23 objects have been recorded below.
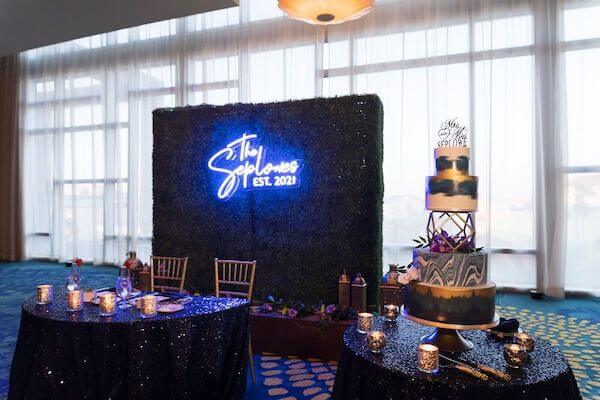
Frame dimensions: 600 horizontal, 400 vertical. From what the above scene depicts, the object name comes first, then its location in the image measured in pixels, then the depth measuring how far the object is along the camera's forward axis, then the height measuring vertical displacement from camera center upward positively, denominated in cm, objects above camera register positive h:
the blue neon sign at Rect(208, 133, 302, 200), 546 +45
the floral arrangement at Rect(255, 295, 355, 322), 405 -102
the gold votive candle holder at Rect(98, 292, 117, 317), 264 -59
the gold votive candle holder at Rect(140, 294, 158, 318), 261 -60
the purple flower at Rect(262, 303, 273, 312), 438 -103
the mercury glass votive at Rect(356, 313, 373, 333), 236 -64
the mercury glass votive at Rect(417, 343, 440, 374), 181 -64
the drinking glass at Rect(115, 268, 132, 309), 294 -55
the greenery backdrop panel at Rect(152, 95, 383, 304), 514 +7
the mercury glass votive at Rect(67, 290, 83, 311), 271 -58
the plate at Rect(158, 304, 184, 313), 270 -64
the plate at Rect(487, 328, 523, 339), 227 -68
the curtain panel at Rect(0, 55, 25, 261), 1026 +91
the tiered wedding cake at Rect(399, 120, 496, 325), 204 -30
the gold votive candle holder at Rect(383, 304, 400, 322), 260 -65
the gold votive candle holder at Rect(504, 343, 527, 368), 188 -65
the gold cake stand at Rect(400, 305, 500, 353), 203 -65
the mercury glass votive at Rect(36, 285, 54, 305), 289 -59
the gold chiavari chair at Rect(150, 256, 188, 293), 412 -84
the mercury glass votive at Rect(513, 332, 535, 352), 207 -65
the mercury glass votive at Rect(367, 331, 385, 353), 203 -63
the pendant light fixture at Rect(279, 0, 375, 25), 353 +157
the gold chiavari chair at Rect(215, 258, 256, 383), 534 -90
